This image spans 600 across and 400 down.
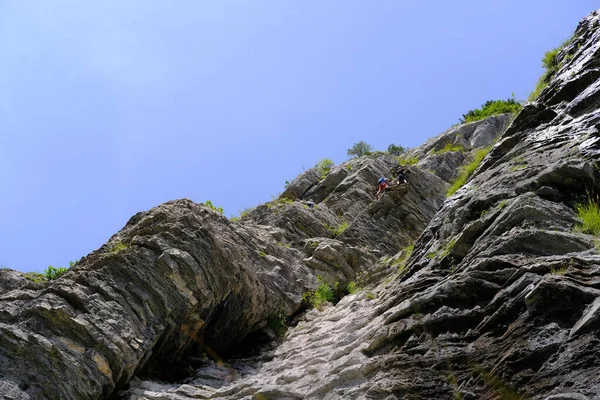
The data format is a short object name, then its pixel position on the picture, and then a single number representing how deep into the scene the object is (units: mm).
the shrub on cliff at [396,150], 46528
